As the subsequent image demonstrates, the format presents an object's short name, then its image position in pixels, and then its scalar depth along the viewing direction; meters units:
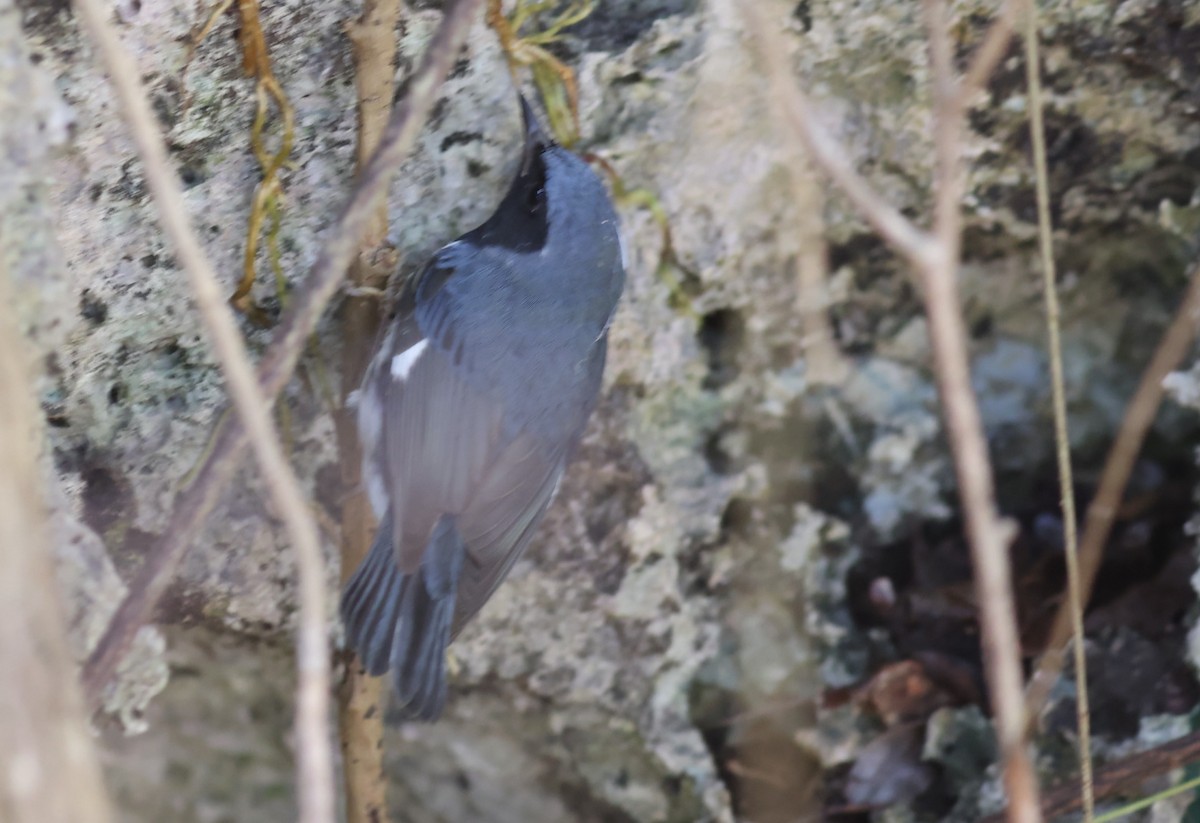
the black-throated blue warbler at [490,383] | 4.25
